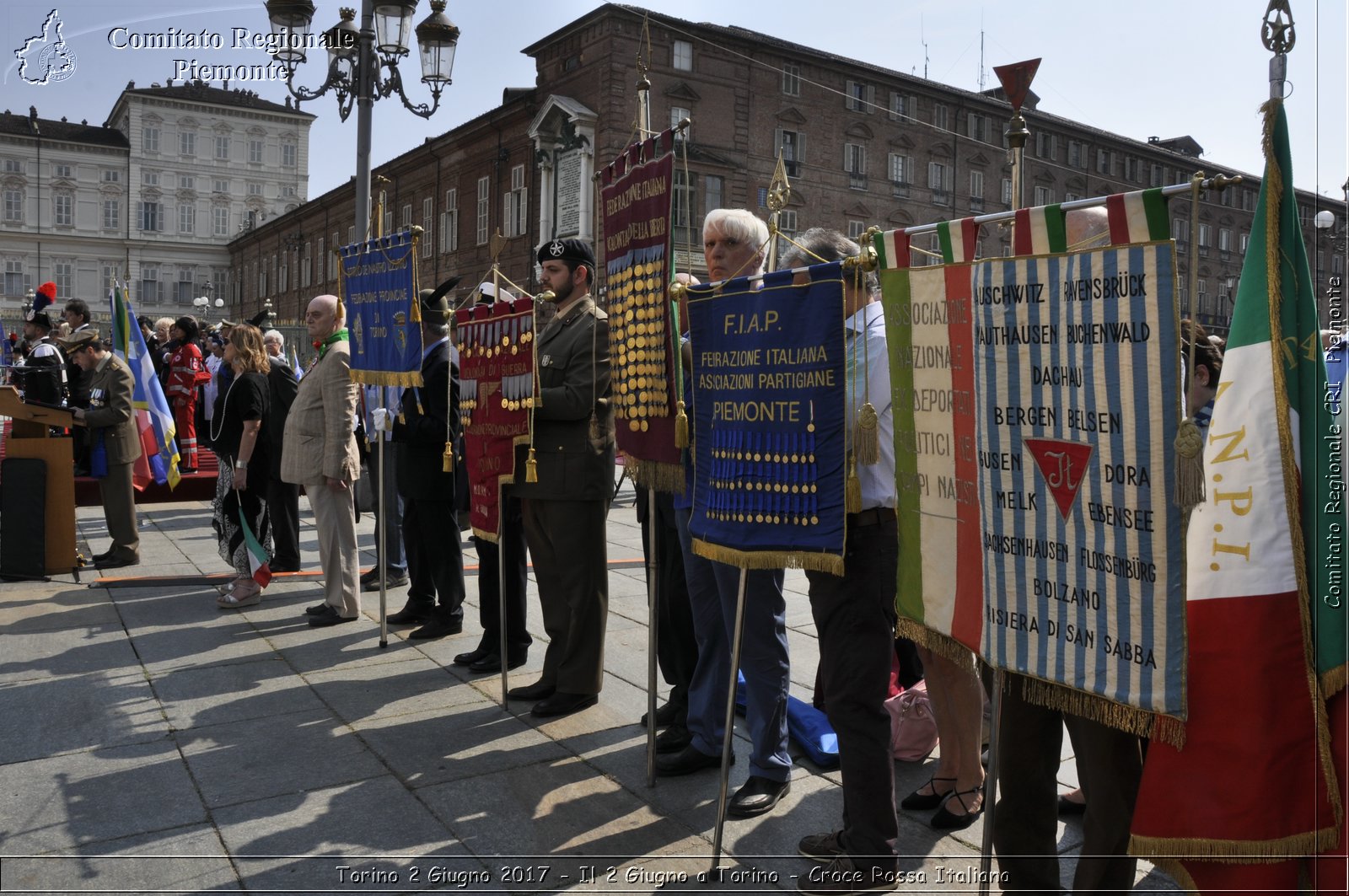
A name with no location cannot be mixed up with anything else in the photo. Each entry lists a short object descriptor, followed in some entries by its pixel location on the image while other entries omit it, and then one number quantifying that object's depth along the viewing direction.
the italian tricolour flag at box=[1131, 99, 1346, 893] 2.48
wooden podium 8.14
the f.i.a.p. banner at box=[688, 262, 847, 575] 3.30
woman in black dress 7.45
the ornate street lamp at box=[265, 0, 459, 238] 9.67
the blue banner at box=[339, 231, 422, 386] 5.96
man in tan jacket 6.88
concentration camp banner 2.43
